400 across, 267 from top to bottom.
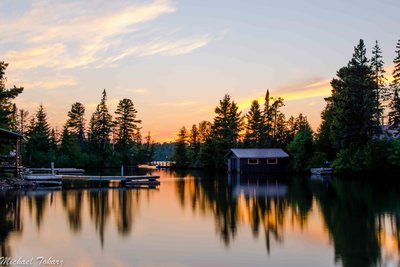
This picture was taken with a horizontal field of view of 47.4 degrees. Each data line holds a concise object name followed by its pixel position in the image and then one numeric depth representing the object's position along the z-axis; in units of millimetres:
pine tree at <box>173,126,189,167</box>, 84988
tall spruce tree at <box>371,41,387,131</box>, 54725
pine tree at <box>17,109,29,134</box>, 83969
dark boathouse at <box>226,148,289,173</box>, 63031
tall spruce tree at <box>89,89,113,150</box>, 86025
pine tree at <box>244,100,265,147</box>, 77750
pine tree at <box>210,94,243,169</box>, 73938
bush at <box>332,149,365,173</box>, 50312
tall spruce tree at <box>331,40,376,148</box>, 52562
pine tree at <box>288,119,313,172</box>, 63625
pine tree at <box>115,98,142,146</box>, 90812
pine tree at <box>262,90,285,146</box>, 78750
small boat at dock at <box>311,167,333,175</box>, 56781
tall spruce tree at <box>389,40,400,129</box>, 50038
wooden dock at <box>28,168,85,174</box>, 56912
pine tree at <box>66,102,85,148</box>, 91562
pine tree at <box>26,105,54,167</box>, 73000
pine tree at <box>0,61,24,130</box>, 40156
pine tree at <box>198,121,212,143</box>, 87450
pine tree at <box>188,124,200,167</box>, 82319
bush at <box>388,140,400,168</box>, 45438
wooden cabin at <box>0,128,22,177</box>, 36062
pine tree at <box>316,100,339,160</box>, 61872
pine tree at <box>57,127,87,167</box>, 76875
